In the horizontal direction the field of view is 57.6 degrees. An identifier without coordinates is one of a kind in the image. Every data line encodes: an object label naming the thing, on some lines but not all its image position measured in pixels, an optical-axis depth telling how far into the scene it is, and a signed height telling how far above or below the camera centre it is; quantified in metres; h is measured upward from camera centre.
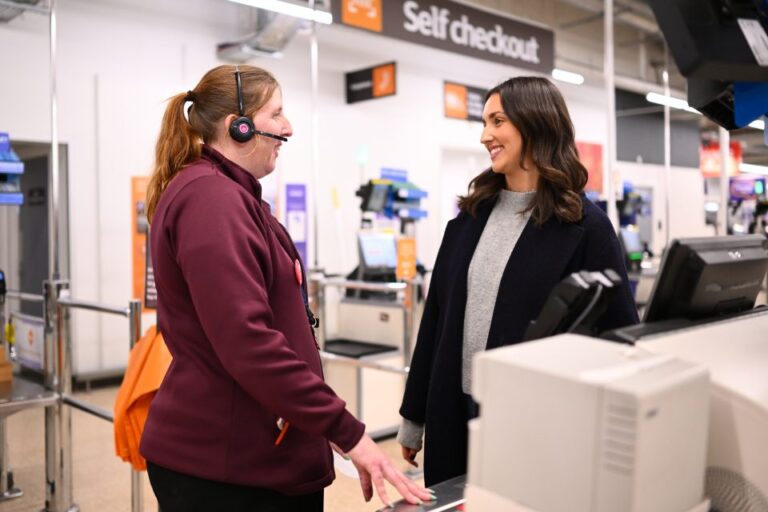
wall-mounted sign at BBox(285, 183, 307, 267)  7.62 +0.35
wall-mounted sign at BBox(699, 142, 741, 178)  12.27 +1.57
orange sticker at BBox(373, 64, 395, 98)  7.62 +1.82
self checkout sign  5.53 +1.87
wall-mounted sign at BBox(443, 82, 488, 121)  9.42 +1.97
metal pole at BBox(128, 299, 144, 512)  2.86 -0.37
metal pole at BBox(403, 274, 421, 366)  4.16 -0.41
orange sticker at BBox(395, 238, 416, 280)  4.20 -0.09
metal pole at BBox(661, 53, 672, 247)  7.04 +0.95
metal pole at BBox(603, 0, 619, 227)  5.74 +1.17
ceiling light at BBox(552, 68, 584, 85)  8.27 +2.01
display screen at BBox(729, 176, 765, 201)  8.58 +0.71
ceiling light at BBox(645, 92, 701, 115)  7.31 +1.64
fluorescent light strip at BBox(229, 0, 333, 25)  5.49 +1.89
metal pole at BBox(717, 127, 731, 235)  6.90 +0.63
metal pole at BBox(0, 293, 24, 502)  3.51 -1.22
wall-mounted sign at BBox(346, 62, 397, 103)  7.65 +1.83
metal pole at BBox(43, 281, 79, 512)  3.27 -0.72
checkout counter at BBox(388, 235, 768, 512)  0.78 -0.21
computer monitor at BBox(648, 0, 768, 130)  1.16 +0.35
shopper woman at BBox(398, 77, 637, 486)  1.63 -0.02
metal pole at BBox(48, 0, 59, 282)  3.38 +0.39
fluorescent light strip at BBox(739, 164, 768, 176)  10.44 +1.16
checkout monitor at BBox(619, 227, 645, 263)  7.68 +0.01
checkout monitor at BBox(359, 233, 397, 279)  5.16 -0.06
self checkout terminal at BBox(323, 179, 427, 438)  4.53 -0.66
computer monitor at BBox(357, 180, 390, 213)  5.74 +0.41
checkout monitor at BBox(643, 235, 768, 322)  1.09 -0.05
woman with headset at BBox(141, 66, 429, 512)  1.28 -0.18
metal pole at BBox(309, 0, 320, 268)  4.54 +0.71
